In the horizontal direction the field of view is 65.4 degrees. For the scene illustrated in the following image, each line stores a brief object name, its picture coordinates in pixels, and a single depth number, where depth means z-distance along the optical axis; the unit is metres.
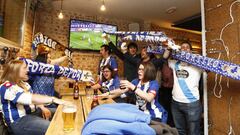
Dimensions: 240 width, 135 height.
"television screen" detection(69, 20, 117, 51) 4.39
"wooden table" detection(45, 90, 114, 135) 1.16
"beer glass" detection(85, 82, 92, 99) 2.67
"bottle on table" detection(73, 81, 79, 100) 2.36
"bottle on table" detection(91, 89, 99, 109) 1.67
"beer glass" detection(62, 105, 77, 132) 1.18
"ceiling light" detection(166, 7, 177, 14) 4.07
